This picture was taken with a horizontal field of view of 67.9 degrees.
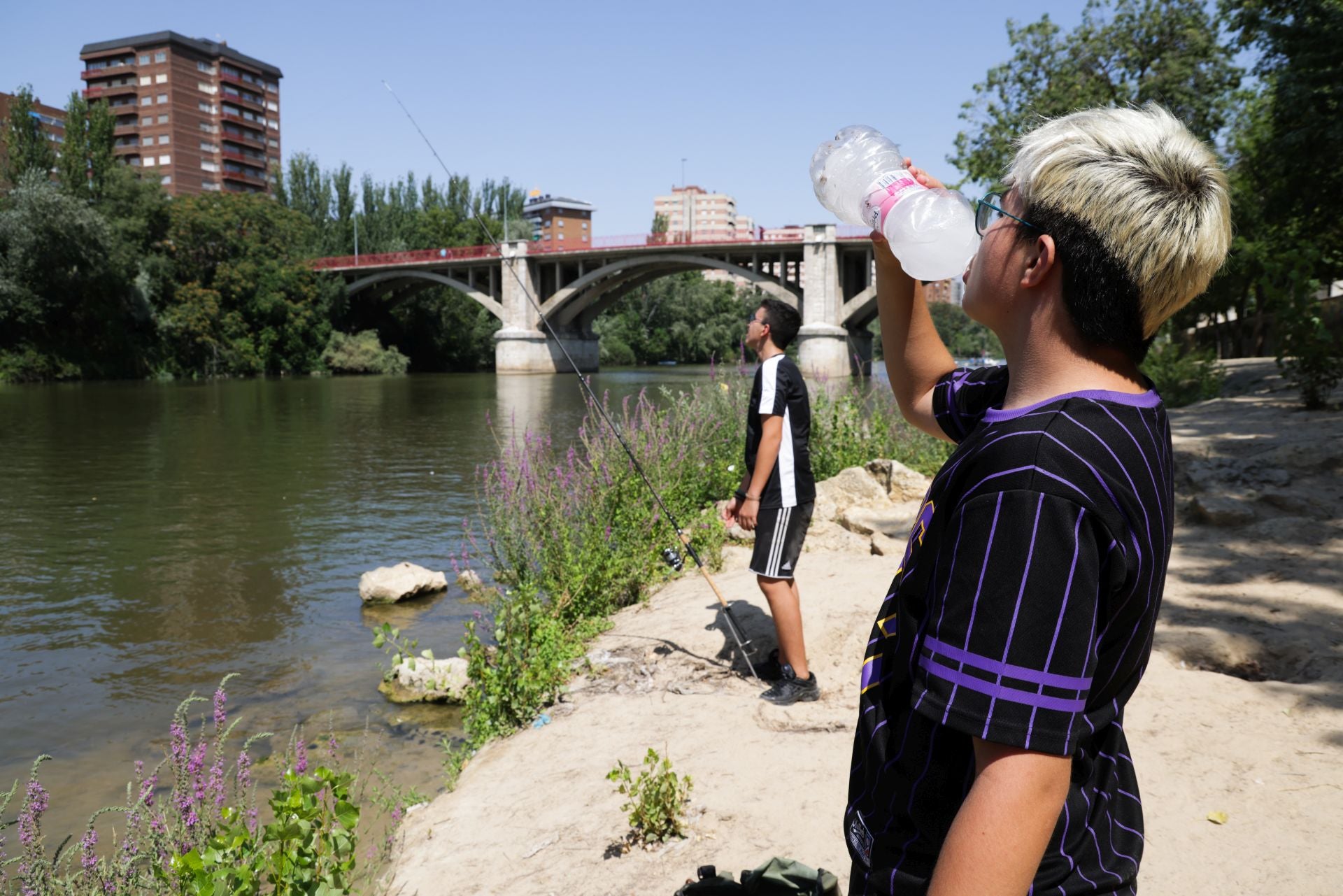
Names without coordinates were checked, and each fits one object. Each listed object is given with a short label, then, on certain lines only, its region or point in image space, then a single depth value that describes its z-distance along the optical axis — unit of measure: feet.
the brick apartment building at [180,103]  274.77
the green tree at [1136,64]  78.02
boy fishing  14.56
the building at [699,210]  568.82
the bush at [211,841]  7.41
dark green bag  7.41
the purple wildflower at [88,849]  7.81
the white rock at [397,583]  24.85
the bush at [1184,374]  46.85
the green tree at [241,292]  148.97
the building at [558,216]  456.45
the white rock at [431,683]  18.31
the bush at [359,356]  170.81
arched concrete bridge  153.17
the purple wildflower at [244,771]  9.53
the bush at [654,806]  10.44
